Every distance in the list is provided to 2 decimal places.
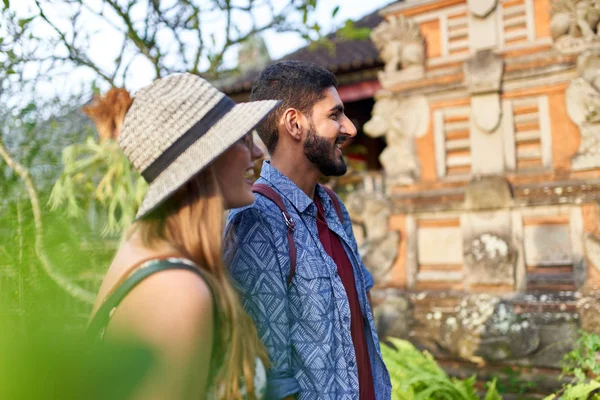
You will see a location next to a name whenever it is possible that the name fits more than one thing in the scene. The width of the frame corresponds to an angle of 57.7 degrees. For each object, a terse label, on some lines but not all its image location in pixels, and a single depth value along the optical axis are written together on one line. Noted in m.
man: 1.60
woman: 1.00
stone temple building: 5.26
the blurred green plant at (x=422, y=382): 3.70
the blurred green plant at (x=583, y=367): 3.48
